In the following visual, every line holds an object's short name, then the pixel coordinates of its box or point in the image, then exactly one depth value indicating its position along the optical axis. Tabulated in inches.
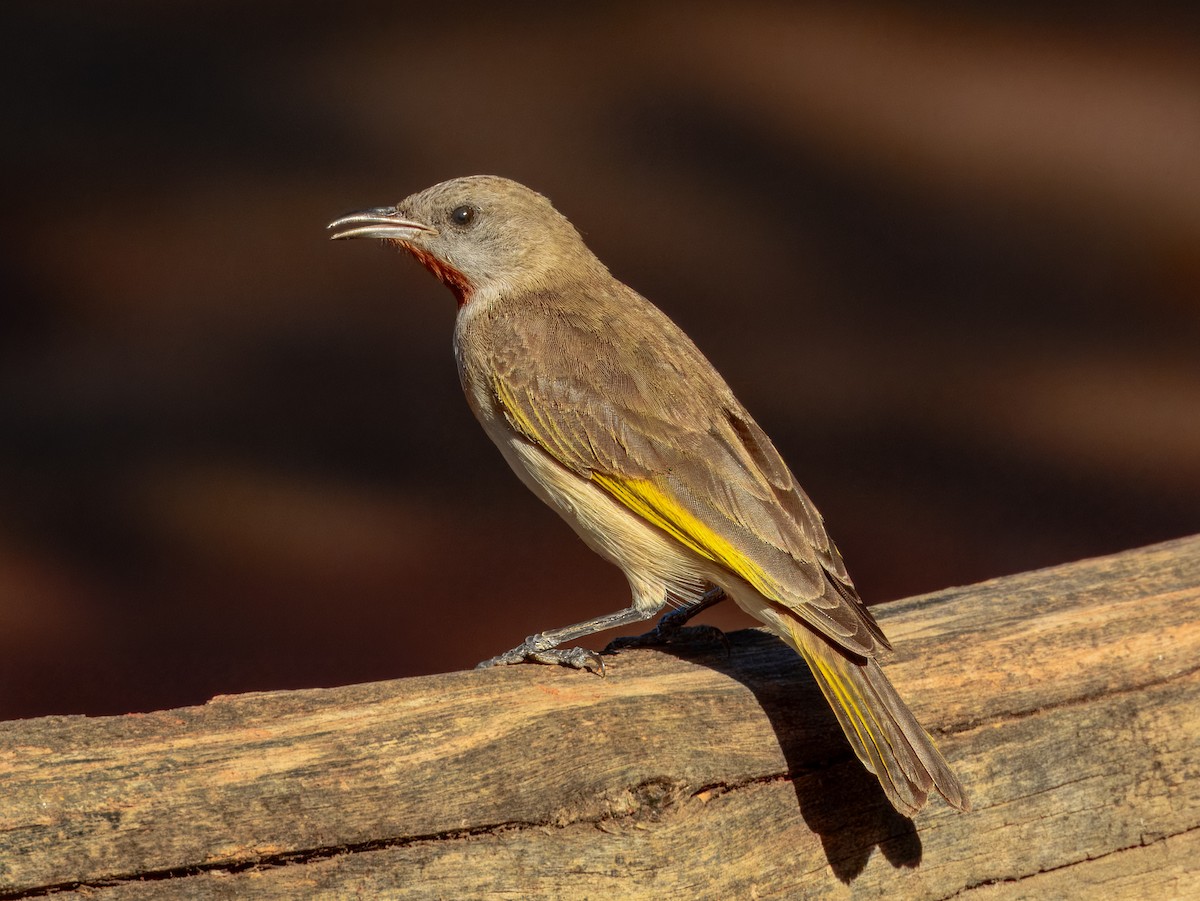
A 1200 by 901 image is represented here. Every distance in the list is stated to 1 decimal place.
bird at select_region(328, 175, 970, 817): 255.6
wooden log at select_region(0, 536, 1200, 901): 211.8
